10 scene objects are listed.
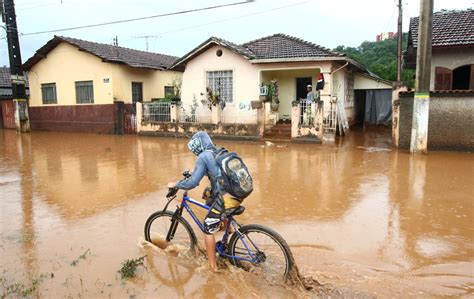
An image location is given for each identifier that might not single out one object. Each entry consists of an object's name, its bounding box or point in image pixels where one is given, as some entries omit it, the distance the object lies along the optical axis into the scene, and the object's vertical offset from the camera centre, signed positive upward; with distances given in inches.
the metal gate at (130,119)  731.4 -24.4
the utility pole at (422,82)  416.5 +22.5
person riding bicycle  148.9 -30.1
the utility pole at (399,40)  721.6 +121.3
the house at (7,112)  899.9 -9.4
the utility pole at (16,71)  756.0 +76.2
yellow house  754.2 +48.3
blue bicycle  144.9 -57.0
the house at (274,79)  570.6 +46.8
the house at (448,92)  449.1 +11.8
